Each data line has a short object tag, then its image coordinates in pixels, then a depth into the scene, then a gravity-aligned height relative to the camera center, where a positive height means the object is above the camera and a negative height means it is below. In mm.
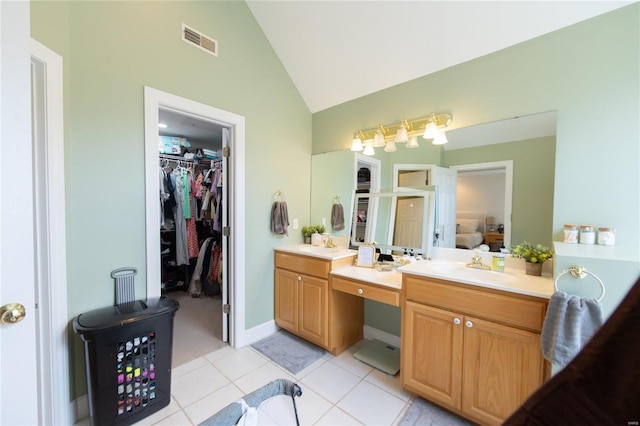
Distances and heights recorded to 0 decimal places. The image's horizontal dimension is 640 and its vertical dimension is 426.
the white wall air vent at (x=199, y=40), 2092 +1383
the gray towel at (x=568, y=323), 1131 -517
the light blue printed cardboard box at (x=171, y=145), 3732 +865
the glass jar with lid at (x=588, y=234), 1543 -153
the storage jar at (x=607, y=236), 1489 -158
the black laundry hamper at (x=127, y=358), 1475 -959
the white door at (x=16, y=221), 693 -58
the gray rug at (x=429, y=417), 1633 -1379
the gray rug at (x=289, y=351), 2243 -1393
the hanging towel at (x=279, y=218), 2717 -145
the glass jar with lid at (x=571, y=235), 1585 -162
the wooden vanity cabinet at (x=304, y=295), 2348 -891
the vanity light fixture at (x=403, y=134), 2129 +672
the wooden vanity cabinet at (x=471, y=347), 1403 -852
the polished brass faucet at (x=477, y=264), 1904 -424
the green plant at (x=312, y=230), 3025 -294
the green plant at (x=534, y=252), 1692 -297
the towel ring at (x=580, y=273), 1171 -304
